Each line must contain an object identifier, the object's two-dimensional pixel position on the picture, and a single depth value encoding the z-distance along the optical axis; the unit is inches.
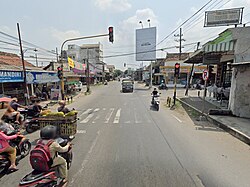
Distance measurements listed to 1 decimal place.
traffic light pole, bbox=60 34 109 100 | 441.3
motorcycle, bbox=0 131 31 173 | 156.1
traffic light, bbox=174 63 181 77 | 477.9
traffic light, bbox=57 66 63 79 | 502.2
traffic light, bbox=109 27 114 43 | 445.7
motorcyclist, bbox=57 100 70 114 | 240.5
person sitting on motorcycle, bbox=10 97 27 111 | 265.7
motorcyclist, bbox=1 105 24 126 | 240.3
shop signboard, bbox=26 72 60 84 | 564.2
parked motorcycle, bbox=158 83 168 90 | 1173.1
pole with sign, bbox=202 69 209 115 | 352.1
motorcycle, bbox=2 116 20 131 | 234.9
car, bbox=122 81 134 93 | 980.7
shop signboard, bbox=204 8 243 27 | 467.8
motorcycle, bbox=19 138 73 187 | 110.2
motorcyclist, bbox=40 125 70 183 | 120.1
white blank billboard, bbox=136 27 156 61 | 1270.9
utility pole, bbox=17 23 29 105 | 507.8
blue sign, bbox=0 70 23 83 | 453.9
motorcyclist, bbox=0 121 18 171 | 147.4
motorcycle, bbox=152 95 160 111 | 458.1
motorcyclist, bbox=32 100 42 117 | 293.7
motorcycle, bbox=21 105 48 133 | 271.9
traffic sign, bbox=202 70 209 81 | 352.1
